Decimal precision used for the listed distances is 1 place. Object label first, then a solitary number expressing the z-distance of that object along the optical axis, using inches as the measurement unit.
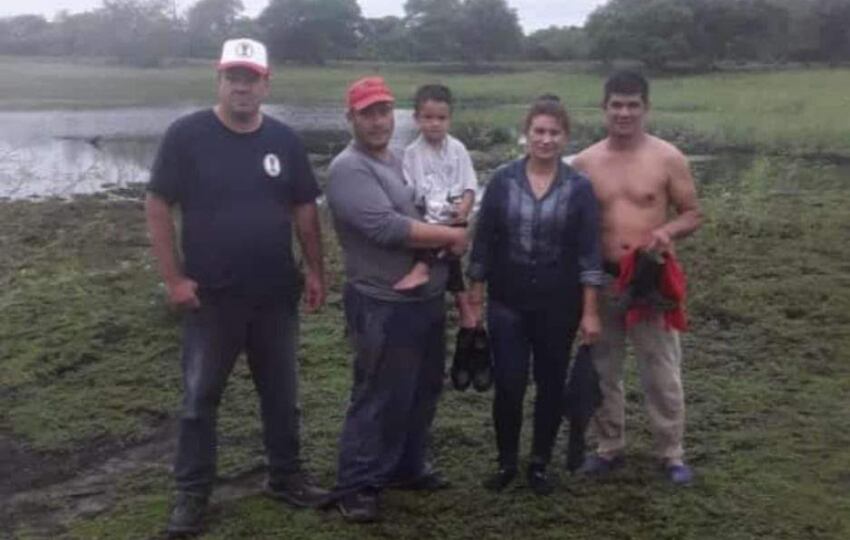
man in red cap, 182.1
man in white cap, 179.9
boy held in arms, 187.6
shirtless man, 198.4
